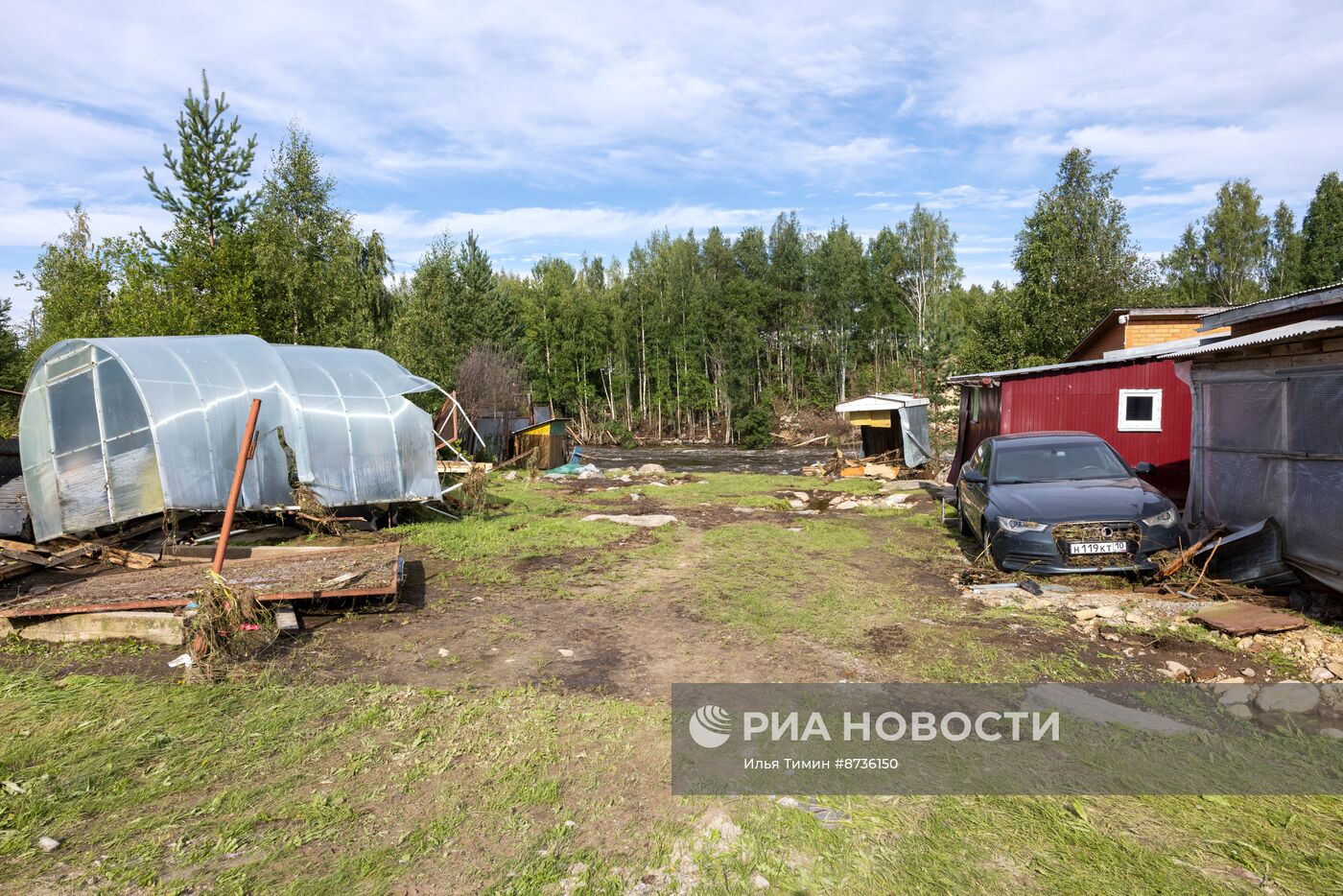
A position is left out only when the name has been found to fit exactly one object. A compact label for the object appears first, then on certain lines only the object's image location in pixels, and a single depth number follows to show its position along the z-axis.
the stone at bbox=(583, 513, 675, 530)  13.32
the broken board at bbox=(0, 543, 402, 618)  6.62
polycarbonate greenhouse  9.66
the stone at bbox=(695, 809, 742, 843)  3.54
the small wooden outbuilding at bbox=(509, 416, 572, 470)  26.11
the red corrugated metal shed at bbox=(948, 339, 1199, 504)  12.88
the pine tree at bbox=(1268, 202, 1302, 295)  45.72
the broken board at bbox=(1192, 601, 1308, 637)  5.95
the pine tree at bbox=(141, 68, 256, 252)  22.62
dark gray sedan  7.68
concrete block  6.53
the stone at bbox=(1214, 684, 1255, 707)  4.99
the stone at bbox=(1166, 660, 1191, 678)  5.41
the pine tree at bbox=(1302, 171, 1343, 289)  43.88
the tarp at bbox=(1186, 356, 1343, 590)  6.70
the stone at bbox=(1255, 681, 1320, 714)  4.88
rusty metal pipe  6.30
